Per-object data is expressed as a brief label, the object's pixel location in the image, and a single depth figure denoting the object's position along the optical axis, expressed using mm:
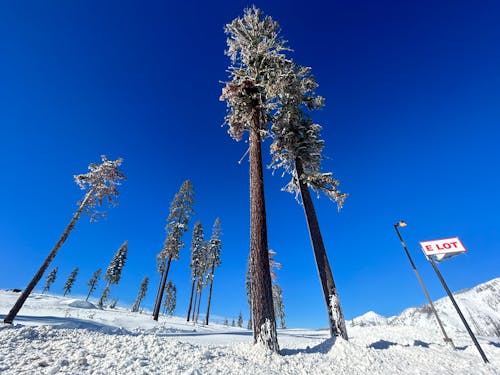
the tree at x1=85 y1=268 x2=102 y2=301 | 61062
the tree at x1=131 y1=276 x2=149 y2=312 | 65562
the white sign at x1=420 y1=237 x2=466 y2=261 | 7855
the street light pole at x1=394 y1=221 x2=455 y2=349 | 9573
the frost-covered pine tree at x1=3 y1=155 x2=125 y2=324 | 15861
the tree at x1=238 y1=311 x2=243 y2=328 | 82888
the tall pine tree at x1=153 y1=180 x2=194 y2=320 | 23125
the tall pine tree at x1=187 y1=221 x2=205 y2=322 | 33906
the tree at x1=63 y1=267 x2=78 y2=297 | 64438
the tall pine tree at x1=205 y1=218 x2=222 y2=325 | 34719
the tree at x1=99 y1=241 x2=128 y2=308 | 48438
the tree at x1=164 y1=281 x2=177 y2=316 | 66250
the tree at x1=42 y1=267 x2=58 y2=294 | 65125
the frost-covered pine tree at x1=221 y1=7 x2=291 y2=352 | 6469
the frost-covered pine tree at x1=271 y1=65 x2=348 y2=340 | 11242
